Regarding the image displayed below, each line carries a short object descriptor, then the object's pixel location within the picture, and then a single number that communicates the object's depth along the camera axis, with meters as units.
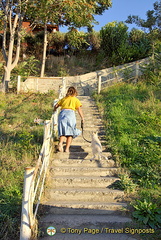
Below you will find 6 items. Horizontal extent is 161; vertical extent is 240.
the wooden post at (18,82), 13.01
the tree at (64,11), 12.60
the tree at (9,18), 13.33
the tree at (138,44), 17.45
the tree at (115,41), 17.20
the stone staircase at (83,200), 3.50
